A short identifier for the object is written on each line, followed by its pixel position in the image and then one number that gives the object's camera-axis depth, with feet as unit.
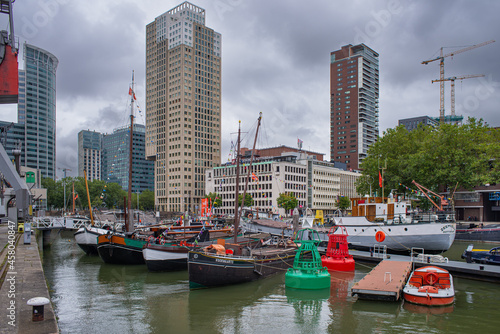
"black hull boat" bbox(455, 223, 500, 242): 177.69
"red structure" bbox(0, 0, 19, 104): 57.88
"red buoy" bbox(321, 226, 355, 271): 100.37
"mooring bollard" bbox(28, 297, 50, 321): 40.06
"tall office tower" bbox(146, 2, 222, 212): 493.77
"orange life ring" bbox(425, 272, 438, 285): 69.46
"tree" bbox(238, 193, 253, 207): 373.20
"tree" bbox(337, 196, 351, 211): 409.86
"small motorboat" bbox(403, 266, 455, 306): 65.36
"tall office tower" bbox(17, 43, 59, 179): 558.15
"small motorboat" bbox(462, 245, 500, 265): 96.79
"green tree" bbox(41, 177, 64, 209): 432.66
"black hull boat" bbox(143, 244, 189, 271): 103.86
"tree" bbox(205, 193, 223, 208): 397.35
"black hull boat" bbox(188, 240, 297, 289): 79.36
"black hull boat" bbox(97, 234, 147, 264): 119.44
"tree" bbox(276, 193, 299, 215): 350.64
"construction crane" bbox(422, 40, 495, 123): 479.41
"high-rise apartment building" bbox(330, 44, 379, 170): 621.56
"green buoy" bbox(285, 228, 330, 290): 77.97
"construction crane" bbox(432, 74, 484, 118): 563.07
